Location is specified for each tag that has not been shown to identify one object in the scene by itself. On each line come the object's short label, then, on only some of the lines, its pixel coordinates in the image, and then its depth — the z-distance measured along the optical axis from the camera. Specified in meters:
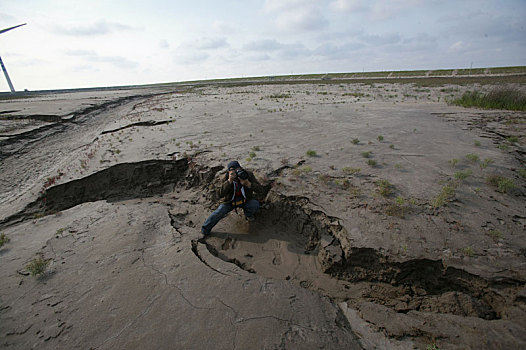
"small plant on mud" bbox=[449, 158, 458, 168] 5.88
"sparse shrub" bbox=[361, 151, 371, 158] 6.75
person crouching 4.75
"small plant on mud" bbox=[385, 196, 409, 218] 4.23
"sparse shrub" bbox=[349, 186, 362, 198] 4.87
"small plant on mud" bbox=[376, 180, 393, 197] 4.83
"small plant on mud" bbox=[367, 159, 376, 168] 6.20
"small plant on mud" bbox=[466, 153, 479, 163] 6.06
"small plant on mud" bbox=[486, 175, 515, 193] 4.65
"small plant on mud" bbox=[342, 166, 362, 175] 5.84
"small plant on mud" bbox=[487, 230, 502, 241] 3.53
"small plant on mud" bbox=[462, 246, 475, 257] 3.27
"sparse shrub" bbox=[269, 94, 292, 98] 24.12
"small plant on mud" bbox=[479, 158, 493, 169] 5.68
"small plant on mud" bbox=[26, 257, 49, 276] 3.56
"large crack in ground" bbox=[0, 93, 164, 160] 10.70
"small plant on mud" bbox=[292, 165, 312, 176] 5.82
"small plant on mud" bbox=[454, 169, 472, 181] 5.14
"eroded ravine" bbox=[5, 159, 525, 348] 2.95
